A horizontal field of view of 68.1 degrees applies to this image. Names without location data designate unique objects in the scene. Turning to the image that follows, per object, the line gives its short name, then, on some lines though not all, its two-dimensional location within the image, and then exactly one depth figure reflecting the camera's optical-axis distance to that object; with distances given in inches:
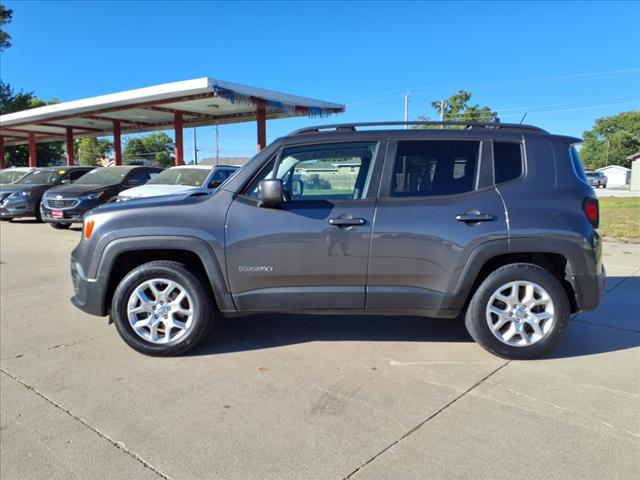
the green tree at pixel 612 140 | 3636.8
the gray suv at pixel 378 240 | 144.6
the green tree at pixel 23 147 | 1478.8
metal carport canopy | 631.8
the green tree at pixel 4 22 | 1325.0
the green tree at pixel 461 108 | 1640.0
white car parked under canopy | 402.3
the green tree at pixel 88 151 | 2906.0
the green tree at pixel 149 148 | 3789.4
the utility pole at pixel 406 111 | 2033.2
